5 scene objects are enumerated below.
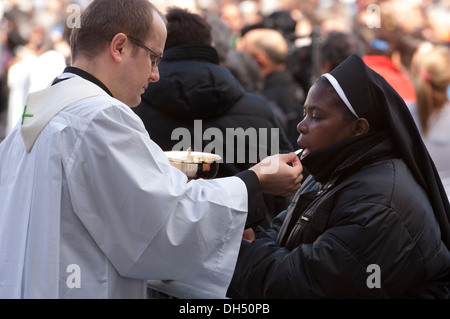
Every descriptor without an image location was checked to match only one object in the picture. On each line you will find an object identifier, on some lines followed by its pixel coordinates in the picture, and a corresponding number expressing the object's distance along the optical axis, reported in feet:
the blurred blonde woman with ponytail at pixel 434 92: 31.35
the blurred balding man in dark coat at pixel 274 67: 24.11
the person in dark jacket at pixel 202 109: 13.47
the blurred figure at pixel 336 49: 19.21
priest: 8.63
